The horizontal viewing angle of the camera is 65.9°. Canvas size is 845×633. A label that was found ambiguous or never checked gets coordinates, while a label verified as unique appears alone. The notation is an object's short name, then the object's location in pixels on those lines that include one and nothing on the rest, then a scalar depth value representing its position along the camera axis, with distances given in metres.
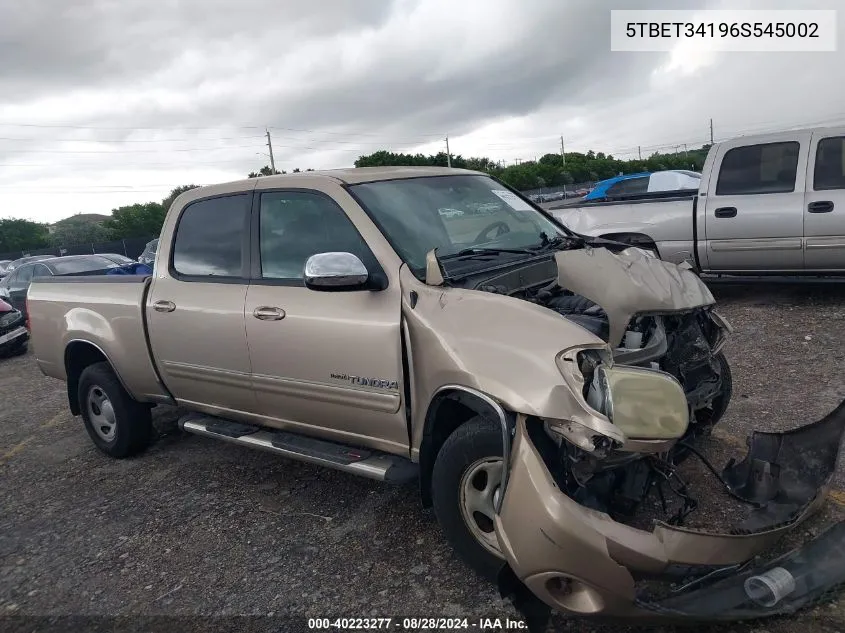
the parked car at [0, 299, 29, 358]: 10.54
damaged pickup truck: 2.34
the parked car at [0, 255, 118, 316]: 12.89
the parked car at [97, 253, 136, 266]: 13.90
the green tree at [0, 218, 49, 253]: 56.75
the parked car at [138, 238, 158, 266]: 16.25
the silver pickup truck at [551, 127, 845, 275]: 6.68
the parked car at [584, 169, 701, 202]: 13.72
